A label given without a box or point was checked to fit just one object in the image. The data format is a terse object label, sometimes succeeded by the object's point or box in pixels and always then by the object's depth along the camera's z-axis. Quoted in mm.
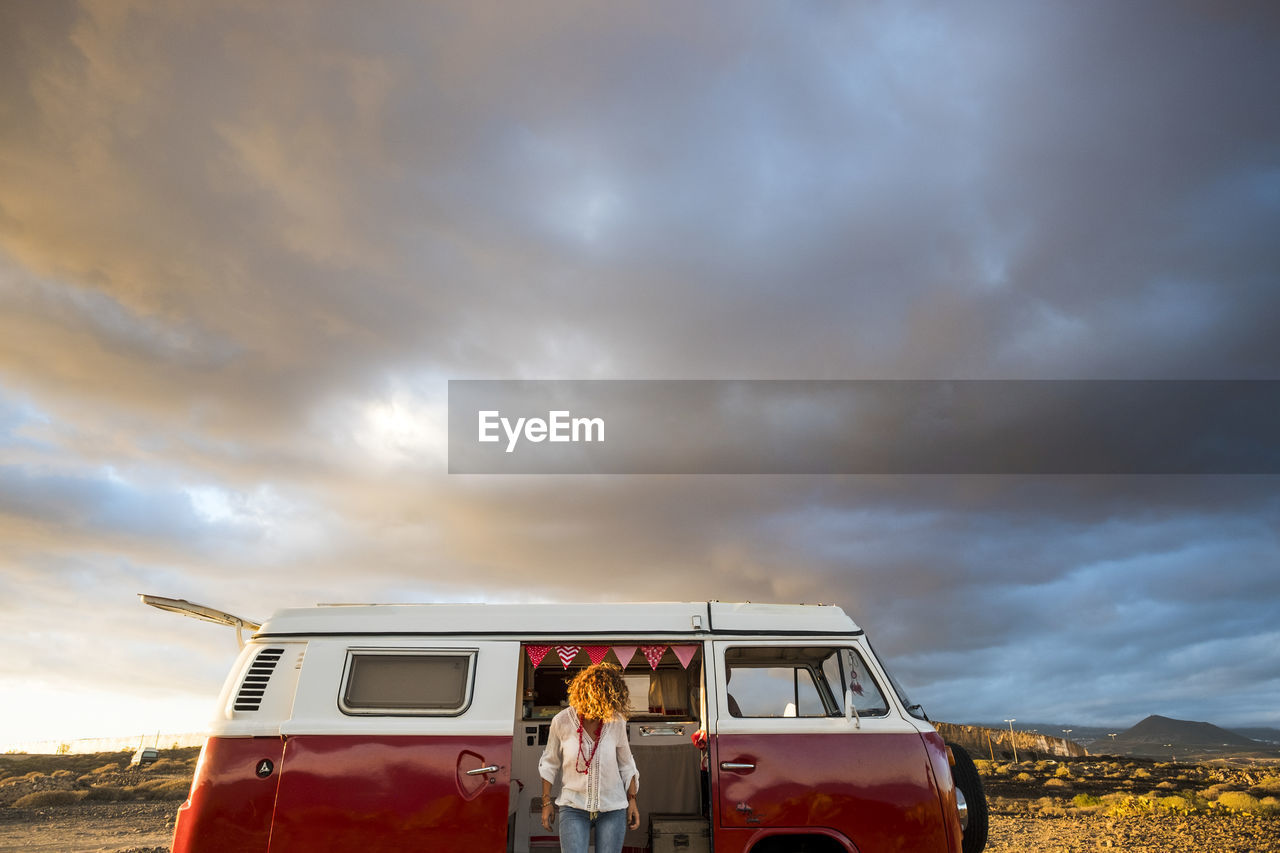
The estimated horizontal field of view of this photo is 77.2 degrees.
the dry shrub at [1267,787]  27878
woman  5832
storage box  7004
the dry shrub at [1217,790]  26647
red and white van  6371
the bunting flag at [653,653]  7203
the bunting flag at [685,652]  7090
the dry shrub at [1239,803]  23219
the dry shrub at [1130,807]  22250
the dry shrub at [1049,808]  22531
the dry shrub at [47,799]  27912
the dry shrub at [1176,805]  22609
